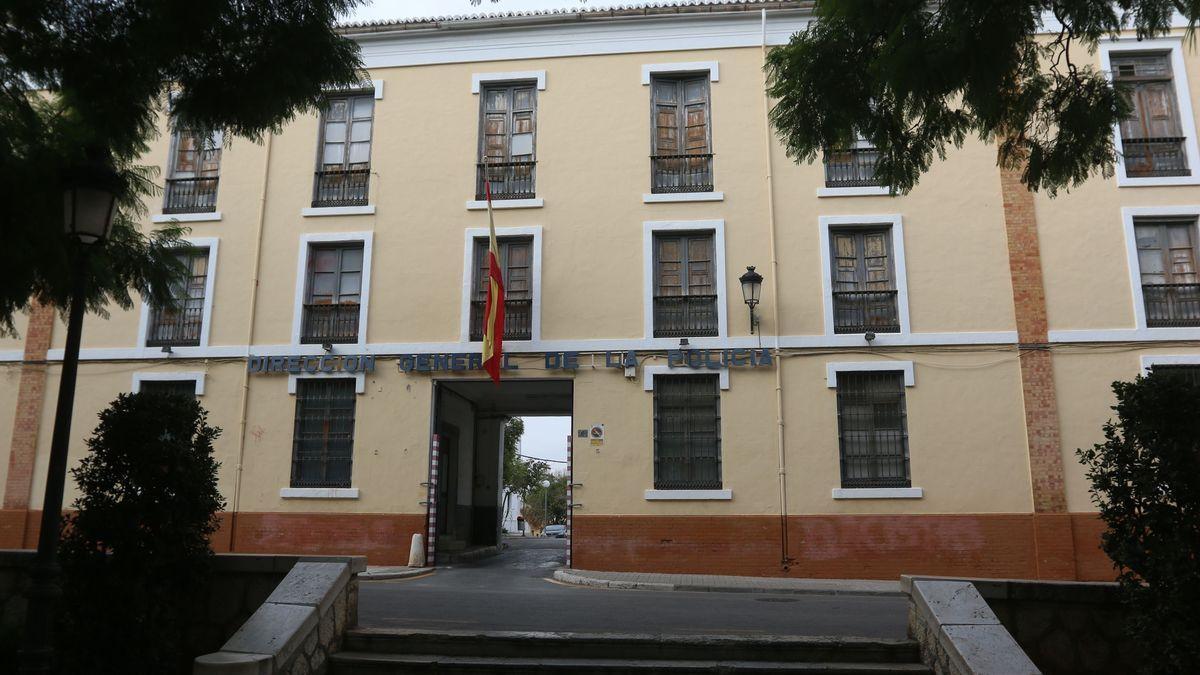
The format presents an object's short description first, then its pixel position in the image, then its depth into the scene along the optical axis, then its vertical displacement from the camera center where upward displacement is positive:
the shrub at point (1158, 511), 5.29 -0.01
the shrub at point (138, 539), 5.80 -0.25
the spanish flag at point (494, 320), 15.39 +3.15
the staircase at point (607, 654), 6.24 -1.08
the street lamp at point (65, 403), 5.47 +0.66
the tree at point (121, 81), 6.36 +3.14
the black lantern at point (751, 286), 15.36 +3.78
